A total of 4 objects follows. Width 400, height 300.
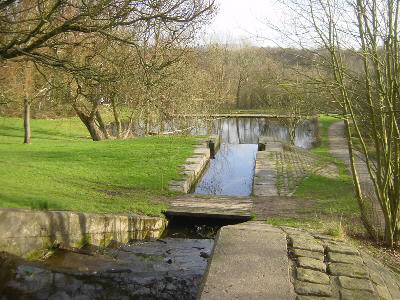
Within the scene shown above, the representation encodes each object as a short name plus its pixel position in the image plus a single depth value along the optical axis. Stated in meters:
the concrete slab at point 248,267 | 3.88
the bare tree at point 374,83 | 5.91
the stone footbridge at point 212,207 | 8.98
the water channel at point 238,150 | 14.27
